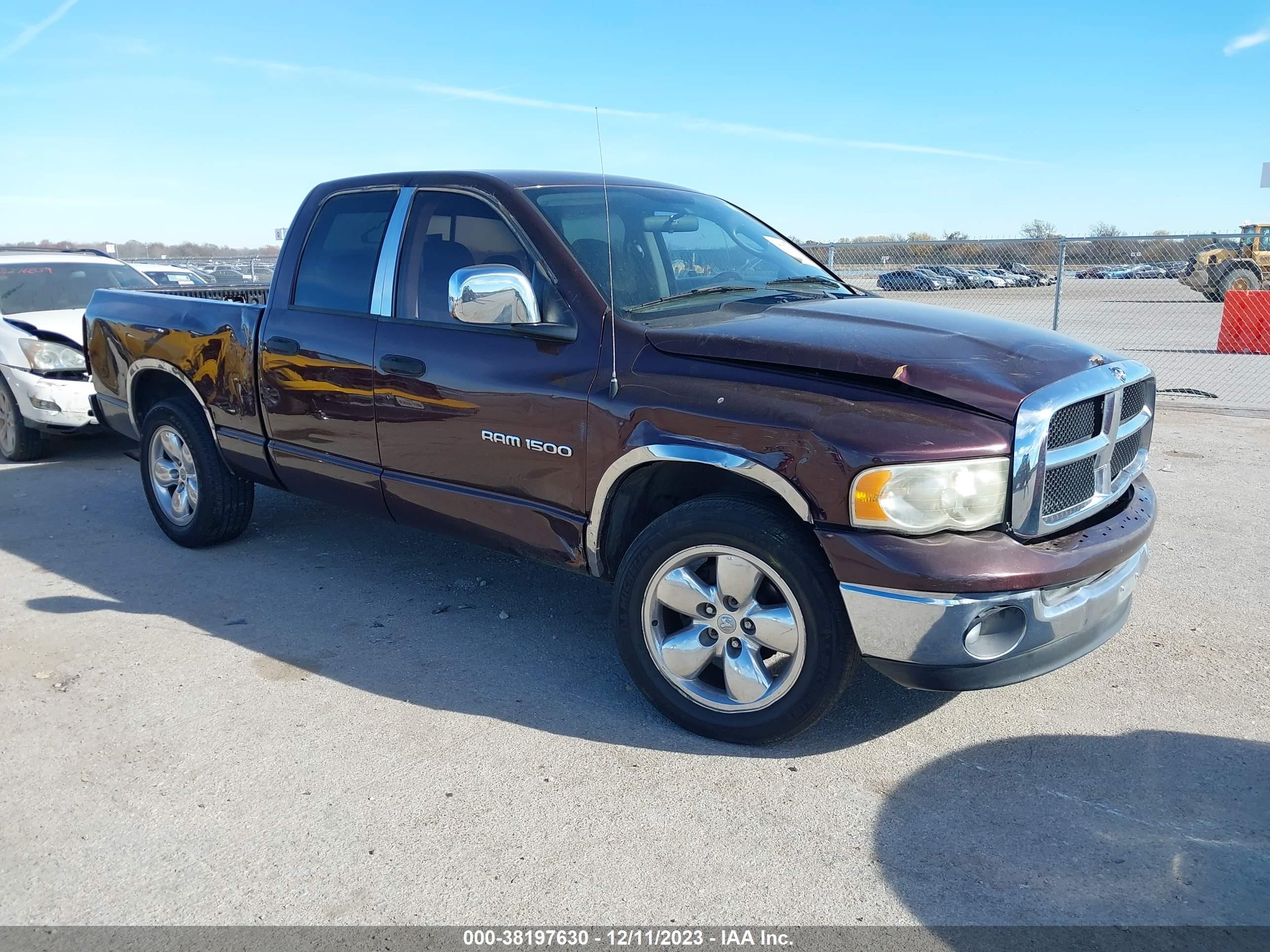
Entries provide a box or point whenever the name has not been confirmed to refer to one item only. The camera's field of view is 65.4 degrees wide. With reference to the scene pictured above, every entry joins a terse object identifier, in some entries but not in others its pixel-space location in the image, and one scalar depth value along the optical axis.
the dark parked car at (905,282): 13.66
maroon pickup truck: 2.93
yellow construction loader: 20.94
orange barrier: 14.80
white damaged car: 7.73
